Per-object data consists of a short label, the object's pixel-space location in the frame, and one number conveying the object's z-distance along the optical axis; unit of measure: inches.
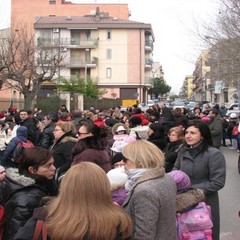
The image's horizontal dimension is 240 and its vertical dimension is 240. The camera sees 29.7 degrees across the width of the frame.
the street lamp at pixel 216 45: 862.5
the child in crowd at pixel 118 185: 145.3
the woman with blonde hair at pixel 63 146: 243.8
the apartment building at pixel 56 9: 2795.3
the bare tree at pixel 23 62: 1148.5
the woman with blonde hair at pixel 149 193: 125.3
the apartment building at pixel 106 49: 2468.0
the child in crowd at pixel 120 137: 267.3
